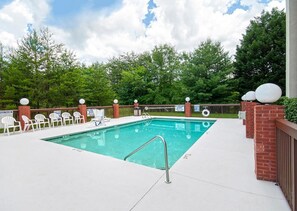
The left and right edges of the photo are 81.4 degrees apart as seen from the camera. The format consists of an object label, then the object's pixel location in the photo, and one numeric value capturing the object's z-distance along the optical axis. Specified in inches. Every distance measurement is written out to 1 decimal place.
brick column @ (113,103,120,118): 537.6
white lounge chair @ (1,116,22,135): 300.0
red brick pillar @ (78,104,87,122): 451.2
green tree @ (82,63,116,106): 737.1
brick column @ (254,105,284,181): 107.3
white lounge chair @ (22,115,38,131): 328.2
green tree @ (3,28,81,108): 528.7
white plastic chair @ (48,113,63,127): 376.9
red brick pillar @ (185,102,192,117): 523.5
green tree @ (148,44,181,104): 858.8
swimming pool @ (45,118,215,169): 213.8
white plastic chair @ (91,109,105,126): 386.8
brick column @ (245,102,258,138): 217.9
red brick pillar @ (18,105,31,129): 336.5
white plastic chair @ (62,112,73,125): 400.6
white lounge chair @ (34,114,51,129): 345.7
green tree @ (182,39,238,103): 661.9
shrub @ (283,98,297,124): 183.6
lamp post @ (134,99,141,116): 599.6
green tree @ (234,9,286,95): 626.2
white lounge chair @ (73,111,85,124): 427.2
